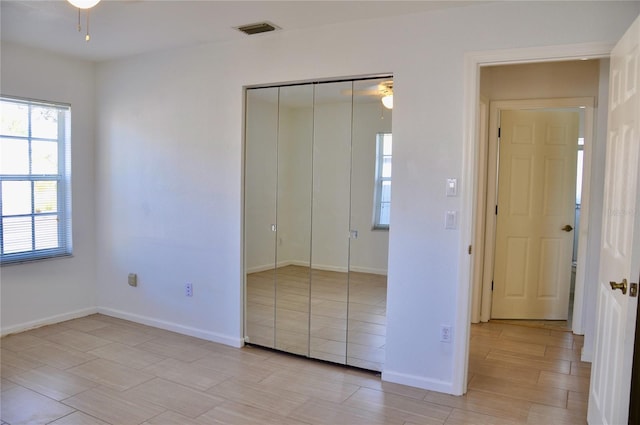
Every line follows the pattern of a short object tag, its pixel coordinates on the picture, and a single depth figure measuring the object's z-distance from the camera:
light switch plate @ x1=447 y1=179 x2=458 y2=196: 2.96
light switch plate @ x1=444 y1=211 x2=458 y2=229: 2.97
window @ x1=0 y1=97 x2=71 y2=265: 4.02
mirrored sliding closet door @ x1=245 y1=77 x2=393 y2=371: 3.29
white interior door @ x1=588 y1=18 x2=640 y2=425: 2.02
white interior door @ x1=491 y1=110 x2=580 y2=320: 4.58
